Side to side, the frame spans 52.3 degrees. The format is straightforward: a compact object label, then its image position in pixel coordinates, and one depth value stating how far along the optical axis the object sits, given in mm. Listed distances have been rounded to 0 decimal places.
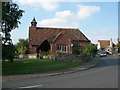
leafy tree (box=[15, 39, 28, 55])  31345
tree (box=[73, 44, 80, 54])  22376
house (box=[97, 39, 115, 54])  65462
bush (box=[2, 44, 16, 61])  10162
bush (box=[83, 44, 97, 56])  25484
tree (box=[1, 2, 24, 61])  10289
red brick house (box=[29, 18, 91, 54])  31878
